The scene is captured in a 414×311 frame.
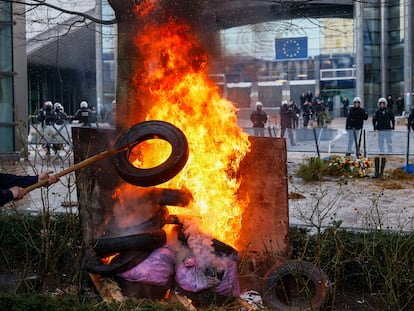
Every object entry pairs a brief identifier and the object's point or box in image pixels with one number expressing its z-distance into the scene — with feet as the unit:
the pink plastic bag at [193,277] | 13.80
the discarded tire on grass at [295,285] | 13.75
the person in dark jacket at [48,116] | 51.80
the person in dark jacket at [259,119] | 52.50
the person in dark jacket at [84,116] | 58.34
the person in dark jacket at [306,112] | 97.60
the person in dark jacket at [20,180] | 13.41
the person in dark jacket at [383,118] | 57.93
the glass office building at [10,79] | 53.67
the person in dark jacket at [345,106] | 137.43
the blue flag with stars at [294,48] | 77.81
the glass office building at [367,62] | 149.10
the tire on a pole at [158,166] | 14.15
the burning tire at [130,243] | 13.82
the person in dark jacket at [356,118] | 57.00
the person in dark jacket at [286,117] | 68.49
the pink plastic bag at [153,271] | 13.79
